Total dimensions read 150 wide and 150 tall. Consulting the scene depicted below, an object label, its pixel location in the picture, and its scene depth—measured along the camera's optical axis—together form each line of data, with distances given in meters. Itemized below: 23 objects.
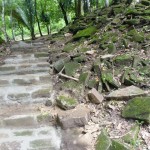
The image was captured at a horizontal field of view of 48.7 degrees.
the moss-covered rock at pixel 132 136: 1.91
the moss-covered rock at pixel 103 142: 1.90
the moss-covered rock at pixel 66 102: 2.42
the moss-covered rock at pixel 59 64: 3.22
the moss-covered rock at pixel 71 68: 2.99
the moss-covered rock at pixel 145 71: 2.60
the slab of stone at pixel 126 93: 2.32
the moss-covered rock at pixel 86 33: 4.20
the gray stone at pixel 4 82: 3.05
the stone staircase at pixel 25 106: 2.10
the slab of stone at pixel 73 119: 2.22
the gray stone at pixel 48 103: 2.58
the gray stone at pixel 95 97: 2.43
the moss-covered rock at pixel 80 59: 3.19
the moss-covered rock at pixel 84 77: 2.74
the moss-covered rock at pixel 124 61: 2.87
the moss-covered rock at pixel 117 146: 1.83
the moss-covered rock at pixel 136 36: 3.25
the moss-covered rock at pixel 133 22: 3.73
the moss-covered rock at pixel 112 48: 3.20
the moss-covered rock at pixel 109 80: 2.56
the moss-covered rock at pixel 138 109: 2.06
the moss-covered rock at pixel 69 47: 3.83
